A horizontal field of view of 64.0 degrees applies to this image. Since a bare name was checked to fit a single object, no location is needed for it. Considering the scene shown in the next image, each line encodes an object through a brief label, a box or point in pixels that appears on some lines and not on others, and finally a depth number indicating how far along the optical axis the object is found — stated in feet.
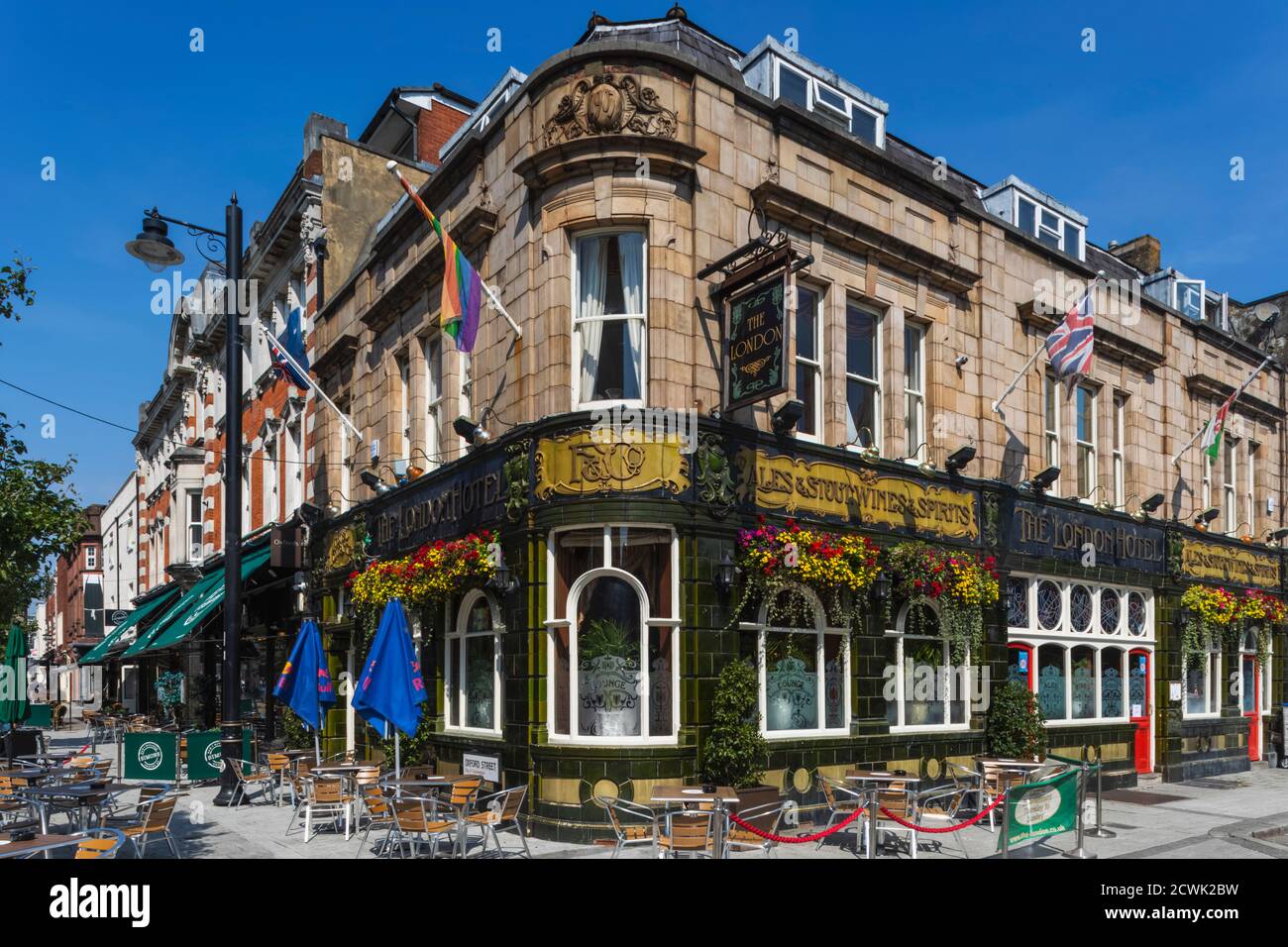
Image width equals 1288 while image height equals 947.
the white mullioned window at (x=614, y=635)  40.32
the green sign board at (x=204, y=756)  54.49
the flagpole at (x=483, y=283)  42.98
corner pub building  40.73
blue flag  60.39
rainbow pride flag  42.73
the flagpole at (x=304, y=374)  58.71
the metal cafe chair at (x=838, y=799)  39.55
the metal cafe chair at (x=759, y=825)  35.37
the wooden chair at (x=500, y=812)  35.45
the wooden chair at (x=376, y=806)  36.52
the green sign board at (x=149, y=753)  53.36
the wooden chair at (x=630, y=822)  34.71
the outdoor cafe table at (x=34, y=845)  28.17
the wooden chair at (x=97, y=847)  28.35
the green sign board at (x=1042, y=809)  31.78
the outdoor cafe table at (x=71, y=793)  37.96
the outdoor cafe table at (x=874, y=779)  40.09
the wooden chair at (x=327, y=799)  39.52
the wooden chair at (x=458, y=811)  35.12
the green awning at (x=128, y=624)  101.19
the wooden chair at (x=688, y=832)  31.07
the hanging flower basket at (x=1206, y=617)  68.13
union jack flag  52.85
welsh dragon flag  69.15
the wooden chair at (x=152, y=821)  34.68
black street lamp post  49.98
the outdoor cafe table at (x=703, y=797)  32.48
